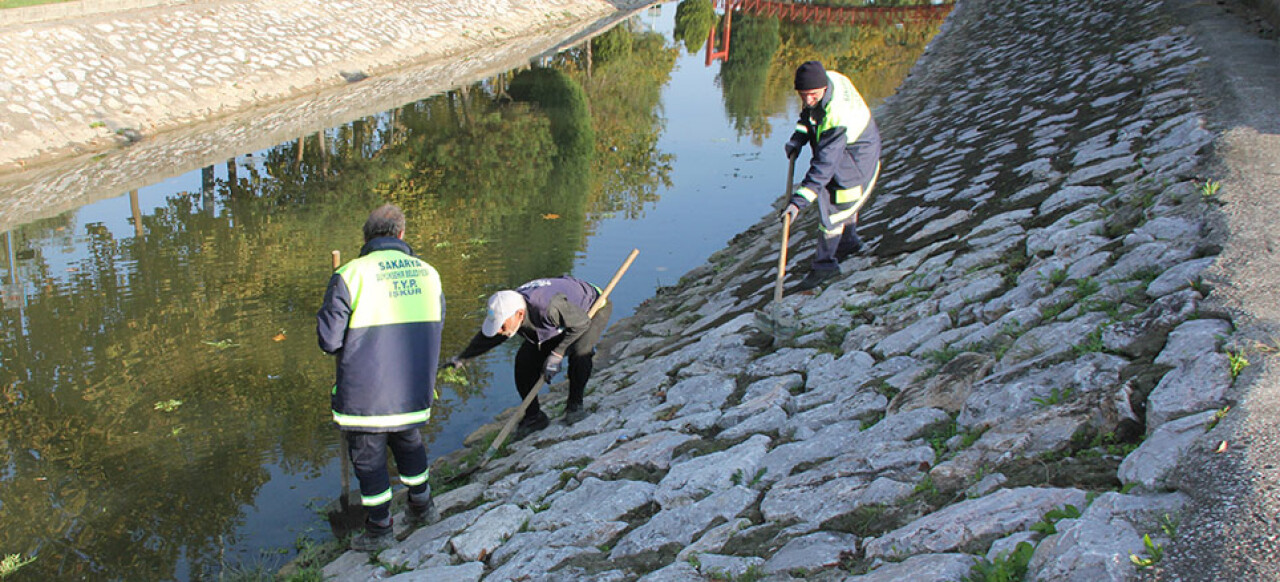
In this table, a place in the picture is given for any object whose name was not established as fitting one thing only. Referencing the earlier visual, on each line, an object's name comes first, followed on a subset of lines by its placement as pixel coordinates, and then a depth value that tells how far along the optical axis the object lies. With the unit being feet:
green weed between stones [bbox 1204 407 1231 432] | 9.86
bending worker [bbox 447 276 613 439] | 16.42
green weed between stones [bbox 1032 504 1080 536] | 9.34
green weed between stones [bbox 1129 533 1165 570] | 8.26
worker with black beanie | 20.81
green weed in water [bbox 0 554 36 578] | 16.28
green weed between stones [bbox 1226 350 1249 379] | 10.72
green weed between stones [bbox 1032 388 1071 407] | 11.98
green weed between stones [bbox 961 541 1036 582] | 8.89
